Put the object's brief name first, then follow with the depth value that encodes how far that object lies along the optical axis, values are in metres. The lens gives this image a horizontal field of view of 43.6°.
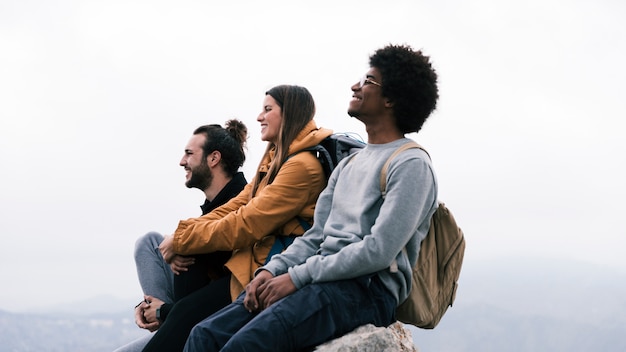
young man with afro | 4.46
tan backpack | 4.93
